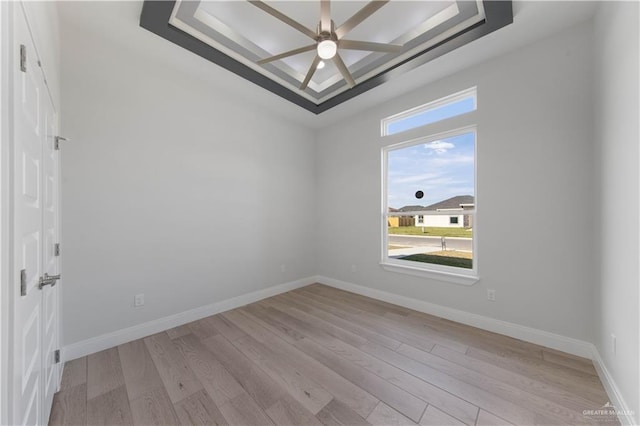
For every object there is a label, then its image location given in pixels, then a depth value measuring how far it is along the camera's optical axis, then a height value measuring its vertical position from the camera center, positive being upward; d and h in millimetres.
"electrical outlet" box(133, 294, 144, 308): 2498 -938
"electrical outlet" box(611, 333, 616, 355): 1684 -943
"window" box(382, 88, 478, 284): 2879 +244
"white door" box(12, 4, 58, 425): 903 -115
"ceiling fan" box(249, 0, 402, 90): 1695 +1405
